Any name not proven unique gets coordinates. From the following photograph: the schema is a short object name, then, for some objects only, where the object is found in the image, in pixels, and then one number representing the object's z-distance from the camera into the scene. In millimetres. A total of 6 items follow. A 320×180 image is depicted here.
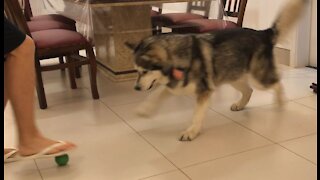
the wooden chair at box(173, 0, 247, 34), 3088
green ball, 1825
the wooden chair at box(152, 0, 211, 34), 3332
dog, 2008
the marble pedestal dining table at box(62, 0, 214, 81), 3186
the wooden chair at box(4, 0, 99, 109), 2445
